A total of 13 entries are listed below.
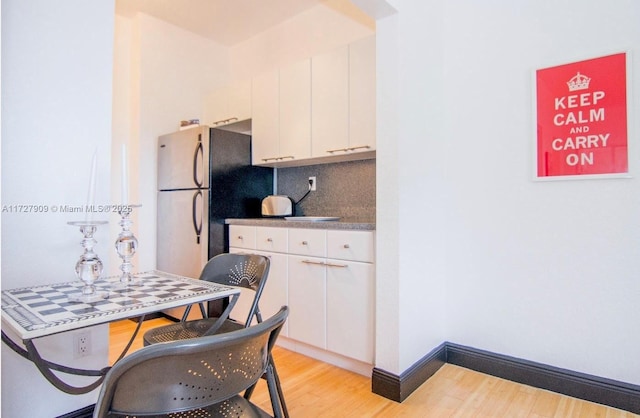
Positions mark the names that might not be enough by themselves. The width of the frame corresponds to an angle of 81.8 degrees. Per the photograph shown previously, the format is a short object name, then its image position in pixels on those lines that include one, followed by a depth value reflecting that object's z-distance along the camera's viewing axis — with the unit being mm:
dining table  1002
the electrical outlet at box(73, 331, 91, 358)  1640
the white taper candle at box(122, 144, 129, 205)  1344
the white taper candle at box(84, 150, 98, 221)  1295
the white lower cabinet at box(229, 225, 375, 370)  2174
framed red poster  1895
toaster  3068
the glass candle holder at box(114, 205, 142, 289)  1431
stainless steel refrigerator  2986
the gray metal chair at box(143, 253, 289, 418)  1606
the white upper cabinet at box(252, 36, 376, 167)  2490
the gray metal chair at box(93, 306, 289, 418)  742
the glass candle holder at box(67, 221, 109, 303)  1255
